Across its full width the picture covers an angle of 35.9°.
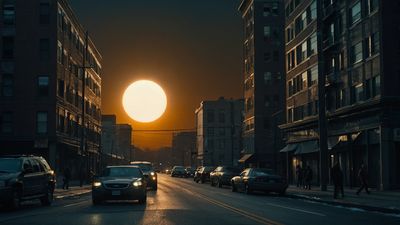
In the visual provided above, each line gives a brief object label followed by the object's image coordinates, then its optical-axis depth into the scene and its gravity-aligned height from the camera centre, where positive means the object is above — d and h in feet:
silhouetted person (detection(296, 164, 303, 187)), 146.30 -2.35
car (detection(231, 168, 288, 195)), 110.63 -3.05
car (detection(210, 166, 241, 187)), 151.74 -2.20
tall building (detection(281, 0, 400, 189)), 122.42 +18.12
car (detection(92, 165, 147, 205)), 73.82 -2.74
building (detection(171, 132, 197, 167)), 592.03 +19.16
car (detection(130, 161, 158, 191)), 123.24 -2.38
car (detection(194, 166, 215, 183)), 194.23 -2.80
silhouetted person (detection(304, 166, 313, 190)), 134.29 -2.57
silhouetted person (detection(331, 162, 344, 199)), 94.68 -1.83
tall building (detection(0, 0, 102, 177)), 183.52 +26.04
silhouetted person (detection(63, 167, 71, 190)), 137.90 -2.69
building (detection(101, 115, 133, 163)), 456.45 +22.76
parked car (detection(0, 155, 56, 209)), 64.08 -1.72
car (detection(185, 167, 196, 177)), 298.97 -3.37
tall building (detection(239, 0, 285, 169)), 264.52 +38.96
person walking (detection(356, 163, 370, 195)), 106.73 -1.70
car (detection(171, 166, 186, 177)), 299.79 -3.37
